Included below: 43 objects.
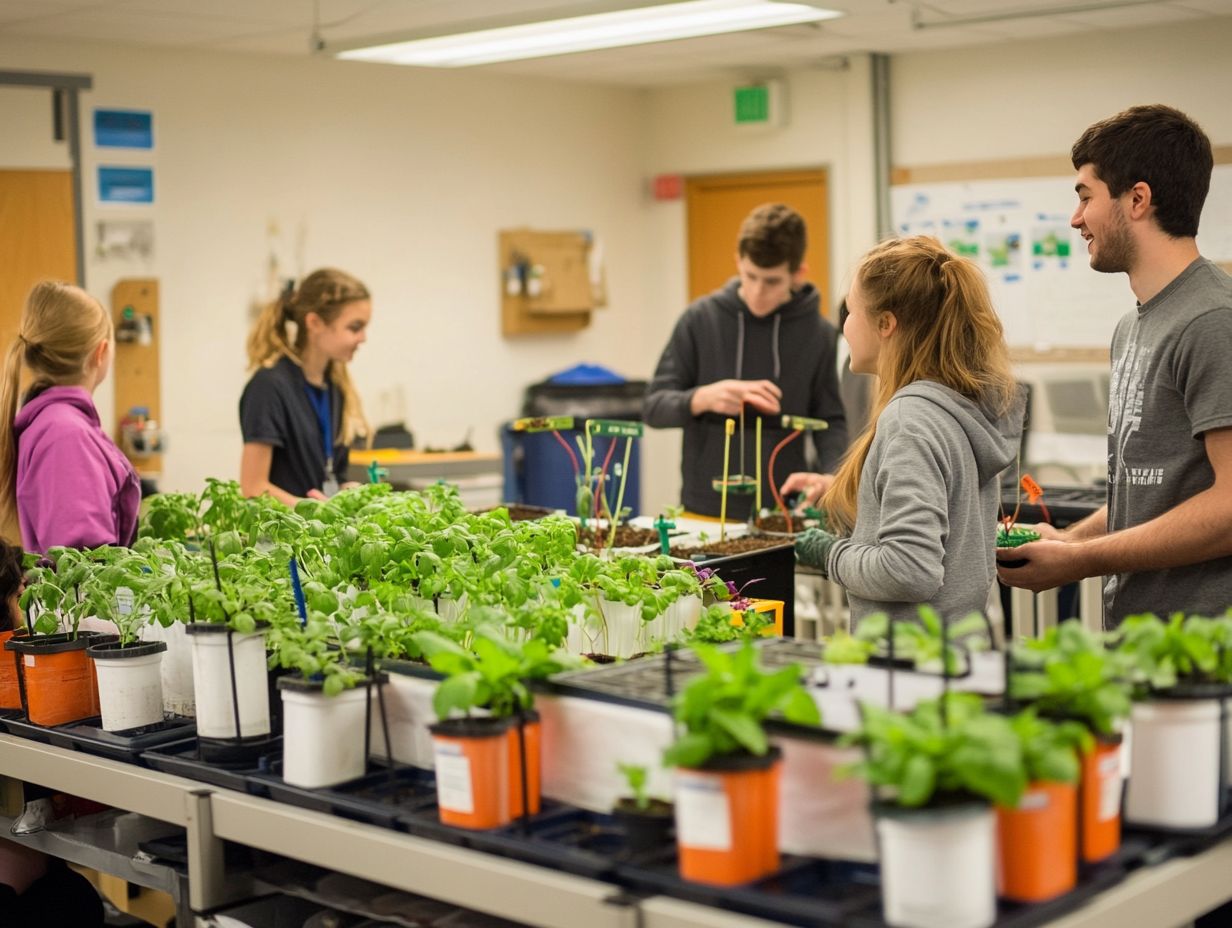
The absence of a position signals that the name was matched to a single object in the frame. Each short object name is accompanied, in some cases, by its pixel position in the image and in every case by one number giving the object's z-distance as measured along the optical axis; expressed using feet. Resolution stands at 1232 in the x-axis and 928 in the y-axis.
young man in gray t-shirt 7.90
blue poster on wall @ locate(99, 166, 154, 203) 21.02
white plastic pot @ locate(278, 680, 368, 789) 6.81
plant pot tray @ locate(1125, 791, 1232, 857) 5.82
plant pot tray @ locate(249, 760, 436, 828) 6.57
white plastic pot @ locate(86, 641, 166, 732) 8.10
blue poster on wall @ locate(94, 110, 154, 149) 20.92
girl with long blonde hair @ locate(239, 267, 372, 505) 13.51
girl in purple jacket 10.15
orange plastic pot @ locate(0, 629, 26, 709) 9.04
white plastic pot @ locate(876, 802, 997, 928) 4.91
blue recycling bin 23.35
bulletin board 22.34
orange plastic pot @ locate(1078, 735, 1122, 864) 5.50
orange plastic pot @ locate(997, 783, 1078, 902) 5.21
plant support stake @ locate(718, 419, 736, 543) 12.82
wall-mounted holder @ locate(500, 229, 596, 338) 26.17
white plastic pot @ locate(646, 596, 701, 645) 8.61
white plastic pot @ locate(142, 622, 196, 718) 8.34
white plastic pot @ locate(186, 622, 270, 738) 7.46
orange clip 10.31
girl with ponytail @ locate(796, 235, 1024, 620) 7.49
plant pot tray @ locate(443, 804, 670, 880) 5.85
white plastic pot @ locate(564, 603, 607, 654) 8.55
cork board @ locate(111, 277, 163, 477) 21.16
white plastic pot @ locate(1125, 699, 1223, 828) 5.83
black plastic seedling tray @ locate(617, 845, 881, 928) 5.22
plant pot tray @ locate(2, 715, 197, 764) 7.89
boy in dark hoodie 14.65
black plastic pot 5.84
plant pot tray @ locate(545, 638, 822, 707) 6.21
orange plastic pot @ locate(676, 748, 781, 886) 5.38
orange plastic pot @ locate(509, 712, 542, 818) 6.28
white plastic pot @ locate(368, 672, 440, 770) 6.91
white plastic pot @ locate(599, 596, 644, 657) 8.54
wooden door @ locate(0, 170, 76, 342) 20.15
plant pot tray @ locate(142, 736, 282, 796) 7.22
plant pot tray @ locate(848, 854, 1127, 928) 5.11
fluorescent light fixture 16.44
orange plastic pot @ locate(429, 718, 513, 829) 6.14
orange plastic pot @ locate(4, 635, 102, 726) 8.53
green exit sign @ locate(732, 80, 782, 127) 25.58
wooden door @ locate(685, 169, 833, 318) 25.67
